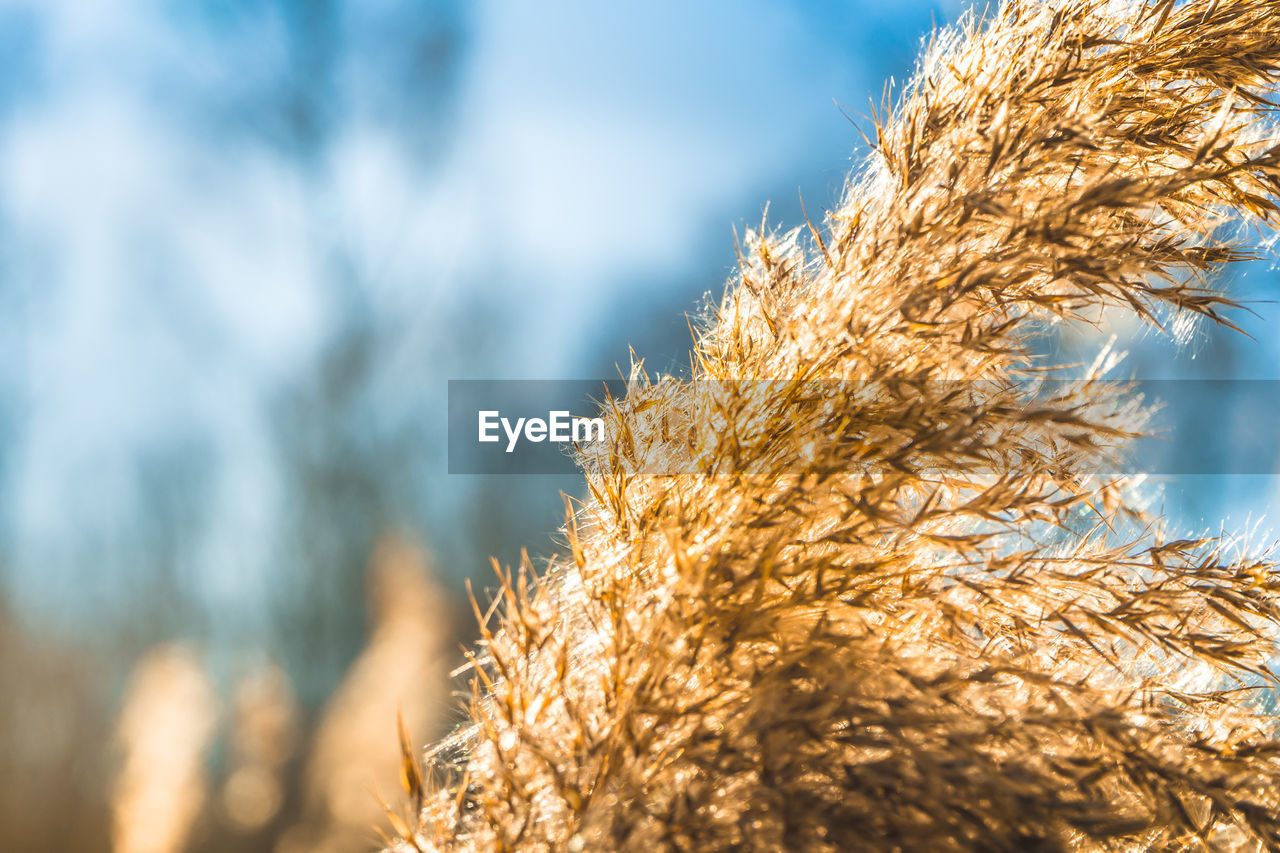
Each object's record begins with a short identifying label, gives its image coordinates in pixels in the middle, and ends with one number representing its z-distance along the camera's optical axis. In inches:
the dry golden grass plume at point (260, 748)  136.0
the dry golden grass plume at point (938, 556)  31.8
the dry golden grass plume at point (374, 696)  129.1
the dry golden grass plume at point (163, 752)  124.6
